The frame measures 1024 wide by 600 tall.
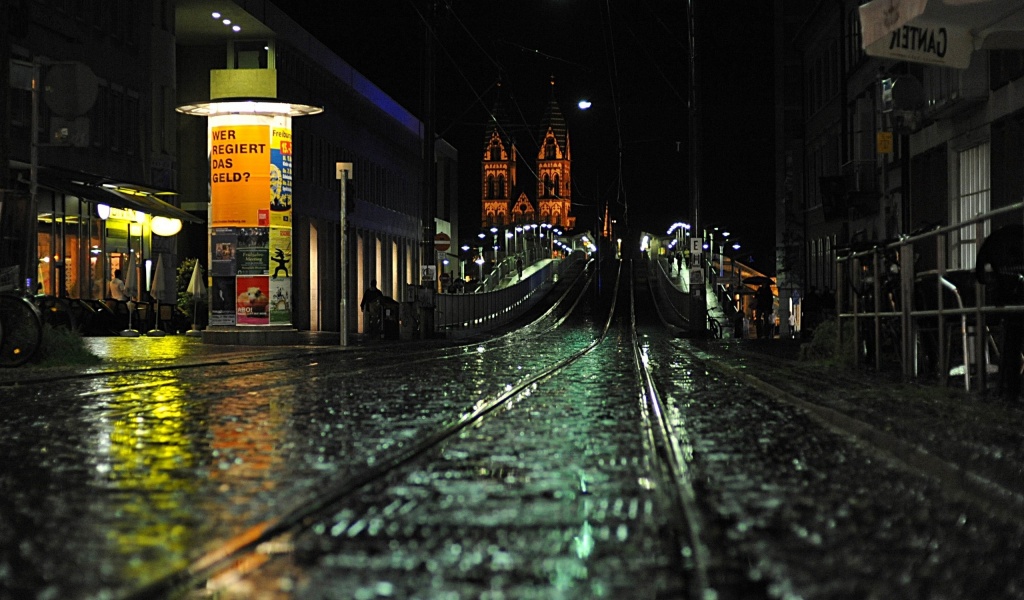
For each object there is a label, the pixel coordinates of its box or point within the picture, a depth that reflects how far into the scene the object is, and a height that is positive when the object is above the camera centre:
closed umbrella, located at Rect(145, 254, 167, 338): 31.83 +0.28
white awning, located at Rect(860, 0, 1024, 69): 10.37 +2.14
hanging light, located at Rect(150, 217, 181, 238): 34.72 +1.84
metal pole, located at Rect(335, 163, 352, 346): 25.36 +1.11
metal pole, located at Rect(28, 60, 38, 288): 15.80 +1.10
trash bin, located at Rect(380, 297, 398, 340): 32.53 -0.63
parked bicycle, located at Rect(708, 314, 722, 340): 42.92 -1.12
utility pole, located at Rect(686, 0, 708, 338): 36.09 +3.37
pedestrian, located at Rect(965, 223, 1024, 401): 10.49 +0.08
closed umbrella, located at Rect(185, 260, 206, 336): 33.25 +0.27
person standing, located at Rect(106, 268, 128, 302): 35.12 +0.22
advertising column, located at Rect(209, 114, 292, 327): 28.39 +1.55
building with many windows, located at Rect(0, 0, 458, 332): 17.56 +3.84
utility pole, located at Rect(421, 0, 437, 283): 30.95 +3.80
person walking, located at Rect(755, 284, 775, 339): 41.16 -0.52
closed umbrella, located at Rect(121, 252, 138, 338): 30.57 +0.28
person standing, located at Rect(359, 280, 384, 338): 34.22 -0.32
